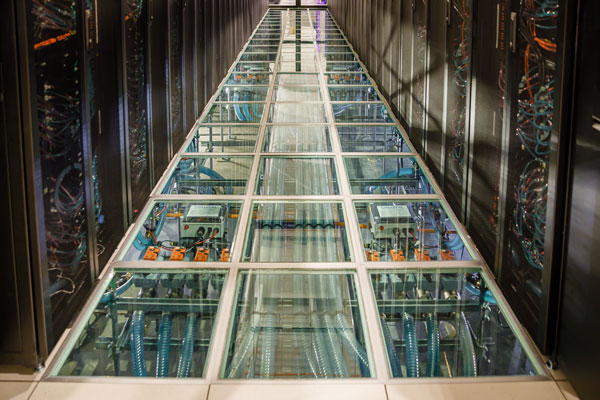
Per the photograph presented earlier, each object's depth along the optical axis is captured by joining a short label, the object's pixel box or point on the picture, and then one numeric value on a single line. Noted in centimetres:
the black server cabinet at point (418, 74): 570
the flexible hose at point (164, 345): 292
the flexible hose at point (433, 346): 298
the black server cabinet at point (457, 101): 423
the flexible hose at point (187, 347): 288
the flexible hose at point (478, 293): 345
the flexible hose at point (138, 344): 292
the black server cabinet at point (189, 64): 656
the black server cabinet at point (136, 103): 428
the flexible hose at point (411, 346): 291
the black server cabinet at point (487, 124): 353
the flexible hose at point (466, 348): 292
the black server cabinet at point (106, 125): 354
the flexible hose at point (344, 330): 294
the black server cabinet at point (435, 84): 500
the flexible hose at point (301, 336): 300
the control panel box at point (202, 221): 429
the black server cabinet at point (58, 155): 263
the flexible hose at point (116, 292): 339
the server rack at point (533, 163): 275
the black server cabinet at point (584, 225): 239
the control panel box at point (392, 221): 434
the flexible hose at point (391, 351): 284
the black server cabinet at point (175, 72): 579
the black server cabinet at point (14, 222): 248
